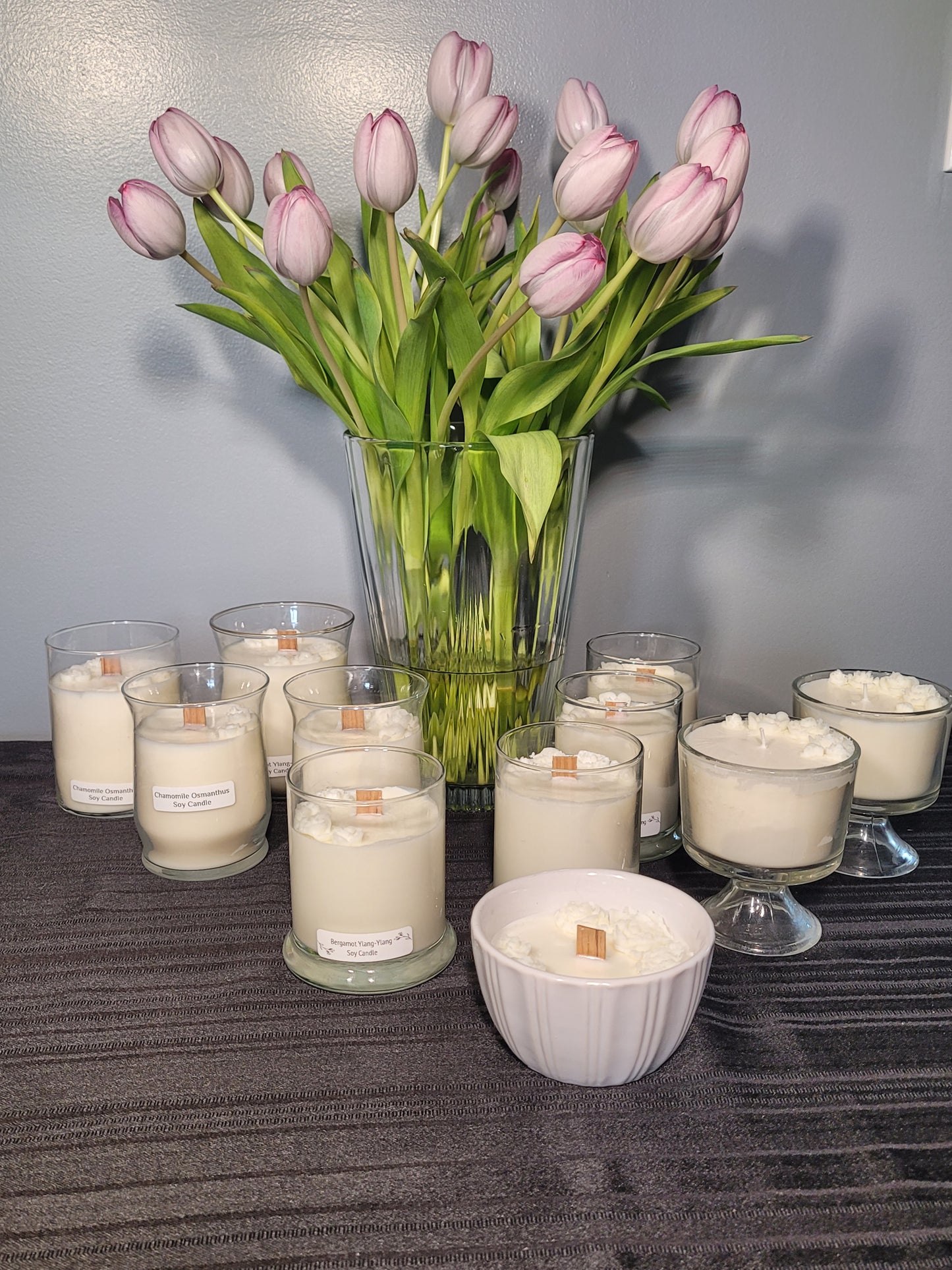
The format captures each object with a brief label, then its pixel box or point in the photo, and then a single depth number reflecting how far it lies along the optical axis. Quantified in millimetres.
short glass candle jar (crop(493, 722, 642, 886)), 742
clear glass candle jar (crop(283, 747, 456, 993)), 680
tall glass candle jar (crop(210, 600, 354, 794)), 962
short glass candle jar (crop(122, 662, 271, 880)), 827
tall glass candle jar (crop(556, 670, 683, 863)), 858
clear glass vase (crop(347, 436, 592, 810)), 889
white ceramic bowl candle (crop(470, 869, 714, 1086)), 567
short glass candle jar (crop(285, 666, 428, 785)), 827
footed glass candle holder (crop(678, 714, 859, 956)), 714
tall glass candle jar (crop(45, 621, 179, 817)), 936
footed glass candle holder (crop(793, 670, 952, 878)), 850
